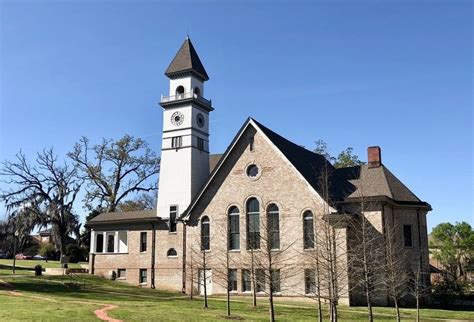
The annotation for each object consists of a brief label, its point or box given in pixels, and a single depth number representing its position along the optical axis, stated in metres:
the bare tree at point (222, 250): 39.34
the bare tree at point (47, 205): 61.19
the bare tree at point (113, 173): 66.94
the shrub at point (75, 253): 70.88
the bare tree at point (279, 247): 36.59
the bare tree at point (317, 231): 33.36
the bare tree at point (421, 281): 36.34
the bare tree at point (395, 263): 24.14
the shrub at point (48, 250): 83.56
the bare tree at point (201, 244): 40.66
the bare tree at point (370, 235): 32.23
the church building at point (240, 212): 36.25
